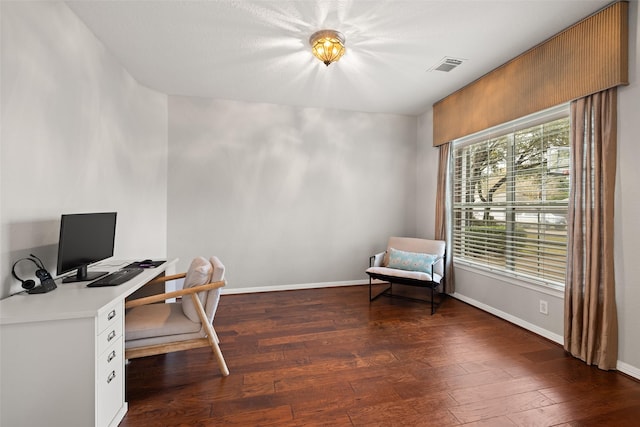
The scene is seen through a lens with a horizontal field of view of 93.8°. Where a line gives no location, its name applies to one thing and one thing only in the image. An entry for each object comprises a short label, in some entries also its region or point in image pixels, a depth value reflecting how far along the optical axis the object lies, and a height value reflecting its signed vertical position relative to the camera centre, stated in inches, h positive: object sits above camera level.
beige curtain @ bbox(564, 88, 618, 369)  88.6 -5.9
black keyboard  76.3 -18.9
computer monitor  74.5 -9.4
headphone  70.4 -17.6
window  109.2 +7.3
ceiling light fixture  99.3 +56.3
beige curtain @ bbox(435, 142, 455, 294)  161.0 +1.0
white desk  55.2 -29.6
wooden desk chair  79.0 -30.9
